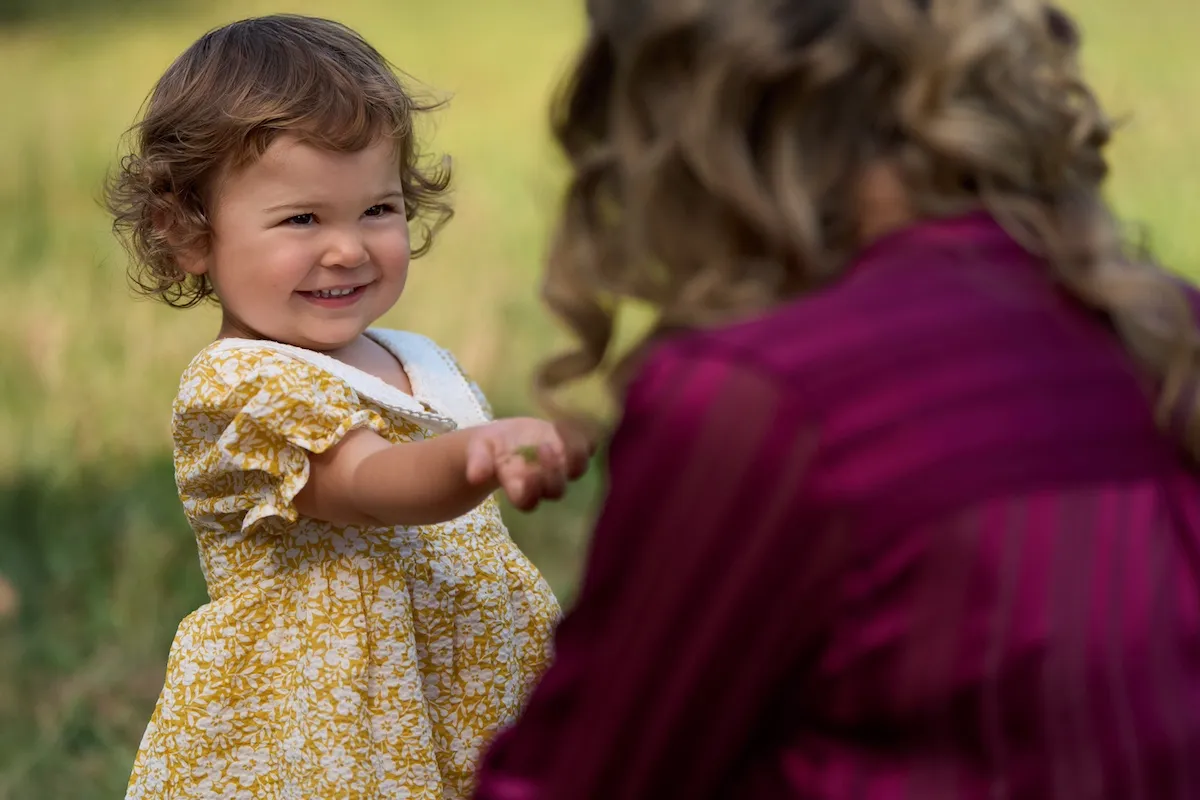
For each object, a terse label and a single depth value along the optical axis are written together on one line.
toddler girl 2.84
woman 2.55
